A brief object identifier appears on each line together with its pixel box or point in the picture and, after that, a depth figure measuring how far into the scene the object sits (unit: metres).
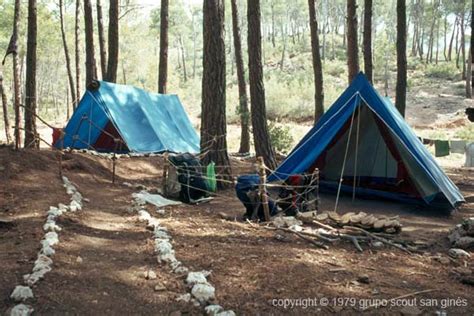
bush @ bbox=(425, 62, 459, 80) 36.86
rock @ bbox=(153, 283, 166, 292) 3.19
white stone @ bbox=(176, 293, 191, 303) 3.05
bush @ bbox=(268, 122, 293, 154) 14.06
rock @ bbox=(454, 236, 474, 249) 4.55
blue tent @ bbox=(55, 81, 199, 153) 11.45
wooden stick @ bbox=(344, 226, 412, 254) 4.41
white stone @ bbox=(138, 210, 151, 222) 5.23
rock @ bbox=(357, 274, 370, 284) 3.42
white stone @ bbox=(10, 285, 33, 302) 2.86
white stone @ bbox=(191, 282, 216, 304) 3.05
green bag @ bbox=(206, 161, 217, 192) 7.07
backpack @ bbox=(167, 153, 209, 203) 6.68
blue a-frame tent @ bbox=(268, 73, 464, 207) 6.72
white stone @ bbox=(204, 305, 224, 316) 2.86
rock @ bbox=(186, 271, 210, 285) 3.28
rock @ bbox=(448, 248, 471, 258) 4.27
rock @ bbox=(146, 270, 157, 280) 3.37
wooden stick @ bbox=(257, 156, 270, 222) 5.25
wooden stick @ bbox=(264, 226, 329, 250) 4.28
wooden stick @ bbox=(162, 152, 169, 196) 6.86
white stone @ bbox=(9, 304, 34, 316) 2.67
